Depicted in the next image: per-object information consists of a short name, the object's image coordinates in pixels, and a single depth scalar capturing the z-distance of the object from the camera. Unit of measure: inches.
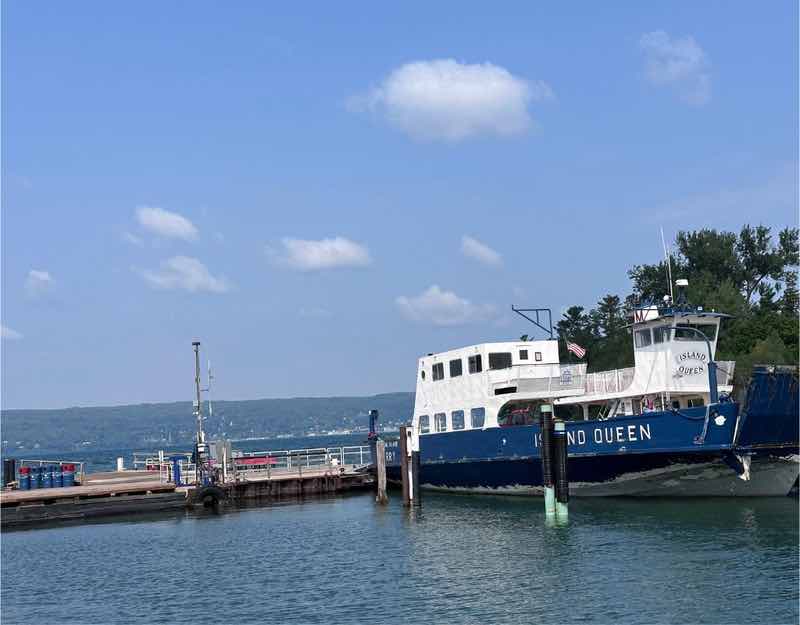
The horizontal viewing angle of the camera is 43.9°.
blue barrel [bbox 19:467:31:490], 1599.4
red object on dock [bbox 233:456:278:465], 1818.4
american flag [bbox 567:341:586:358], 1378.0
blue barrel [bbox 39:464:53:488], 1621.6
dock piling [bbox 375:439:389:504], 1540.4
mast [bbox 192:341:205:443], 1524.4
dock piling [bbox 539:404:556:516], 1184.8
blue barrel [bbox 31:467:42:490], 1611.7
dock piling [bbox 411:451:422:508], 1418.6
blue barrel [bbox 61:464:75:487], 1636.3
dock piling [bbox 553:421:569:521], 1189.1
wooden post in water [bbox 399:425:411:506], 1446.2
